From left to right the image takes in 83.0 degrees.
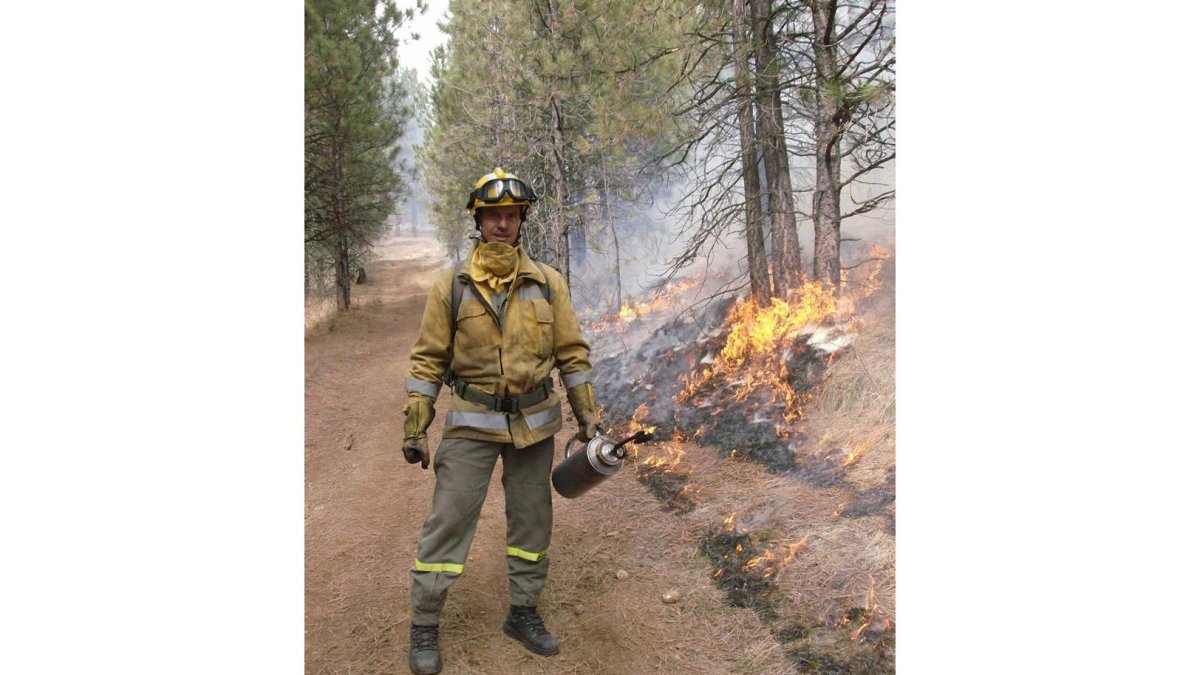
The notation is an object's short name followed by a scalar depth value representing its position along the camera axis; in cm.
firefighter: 312
